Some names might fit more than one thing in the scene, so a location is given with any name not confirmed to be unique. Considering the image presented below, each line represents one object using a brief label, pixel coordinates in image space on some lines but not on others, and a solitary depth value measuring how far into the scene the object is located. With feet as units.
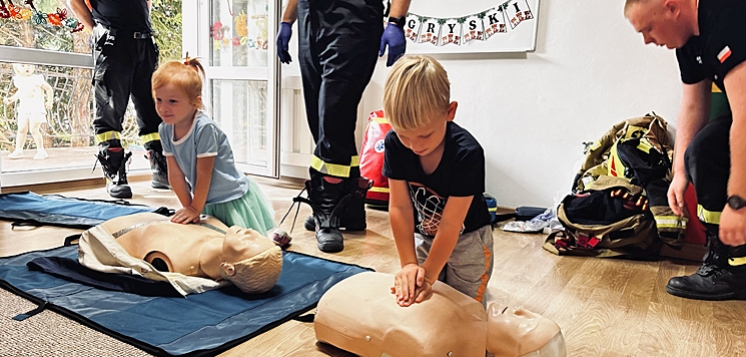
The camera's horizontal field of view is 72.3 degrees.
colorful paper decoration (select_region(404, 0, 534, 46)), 8.42
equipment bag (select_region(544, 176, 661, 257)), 6.20
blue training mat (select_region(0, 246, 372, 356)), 3.44
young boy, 3.12
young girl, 5.11
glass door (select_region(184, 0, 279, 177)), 10.62
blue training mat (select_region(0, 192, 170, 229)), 6.65
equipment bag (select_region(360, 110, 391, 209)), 8.86
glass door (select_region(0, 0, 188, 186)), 9.34
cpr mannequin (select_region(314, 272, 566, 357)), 3.07
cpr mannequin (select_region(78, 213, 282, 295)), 4.21
